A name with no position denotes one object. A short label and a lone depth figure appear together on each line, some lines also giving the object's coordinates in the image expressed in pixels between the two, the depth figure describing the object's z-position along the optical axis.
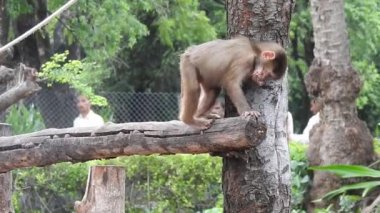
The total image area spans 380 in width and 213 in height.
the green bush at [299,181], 19.94
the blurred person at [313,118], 19.44
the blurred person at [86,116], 25.02
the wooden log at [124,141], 9.11
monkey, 9.96
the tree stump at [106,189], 11.37
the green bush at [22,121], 22.97
